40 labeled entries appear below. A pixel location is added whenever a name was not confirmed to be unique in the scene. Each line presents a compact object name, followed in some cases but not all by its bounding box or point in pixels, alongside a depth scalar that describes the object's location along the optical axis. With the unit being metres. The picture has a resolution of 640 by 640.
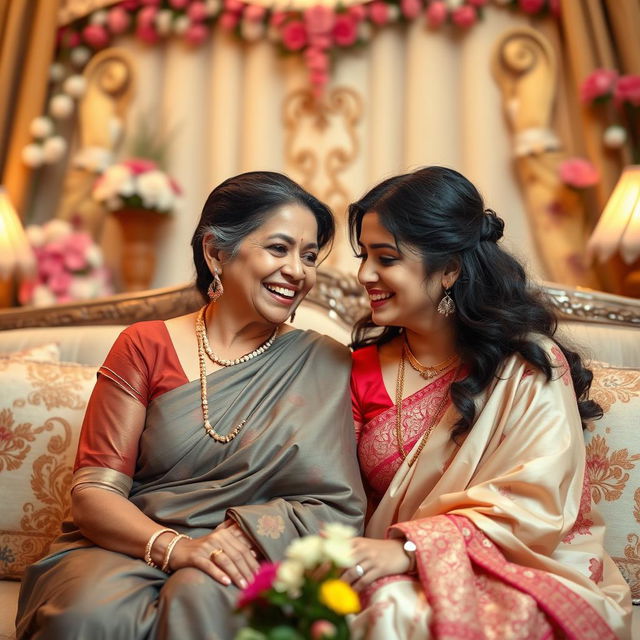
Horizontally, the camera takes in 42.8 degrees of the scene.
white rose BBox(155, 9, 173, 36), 4.01
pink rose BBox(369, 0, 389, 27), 3.74
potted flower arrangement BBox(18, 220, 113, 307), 3.85
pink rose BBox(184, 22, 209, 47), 4.00
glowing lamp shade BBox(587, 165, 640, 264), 3.03
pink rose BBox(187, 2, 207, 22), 3.95
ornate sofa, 2.21
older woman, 1.70
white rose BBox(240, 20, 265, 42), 3.90
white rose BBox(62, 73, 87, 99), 4.08
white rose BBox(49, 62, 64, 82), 4.19
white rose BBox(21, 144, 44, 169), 4.00
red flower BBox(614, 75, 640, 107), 3.22
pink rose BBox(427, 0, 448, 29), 3.67
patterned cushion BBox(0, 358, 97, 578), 2.34
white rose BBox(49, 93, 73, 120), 4.09
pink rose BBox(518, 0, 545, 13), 3.59
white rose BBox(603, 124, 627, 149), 3.31
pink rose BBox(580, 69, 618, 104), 3.29
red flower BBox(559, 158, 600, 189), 3.37
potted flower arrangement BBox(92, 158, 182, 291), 3.78
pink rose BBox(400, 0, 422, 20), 3.70
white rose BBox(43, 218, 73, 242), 3.88
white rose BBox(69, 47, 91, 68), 4.18
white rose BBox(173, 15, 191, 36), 4.00
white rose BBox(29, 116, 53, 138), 4.01
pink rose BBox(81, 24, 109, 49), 4.10
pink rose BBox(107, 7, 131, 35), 4.07
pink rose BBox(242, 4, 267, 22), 3.86
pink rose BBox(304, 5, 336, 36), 3.72
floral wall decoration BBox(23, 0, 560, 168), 3.71
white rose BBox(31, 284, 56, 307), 3.83
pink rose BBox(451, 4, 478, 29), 3.64
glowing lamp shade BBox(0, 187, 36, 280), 3.62
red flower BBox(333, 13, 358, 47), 3.74
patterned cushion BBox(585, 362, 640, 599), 2.16
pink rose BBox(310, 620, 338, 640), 1.19
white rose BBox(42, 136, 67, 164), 4.03
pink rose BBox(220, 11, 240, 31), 3.92
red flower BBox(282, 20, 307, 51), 3.81
